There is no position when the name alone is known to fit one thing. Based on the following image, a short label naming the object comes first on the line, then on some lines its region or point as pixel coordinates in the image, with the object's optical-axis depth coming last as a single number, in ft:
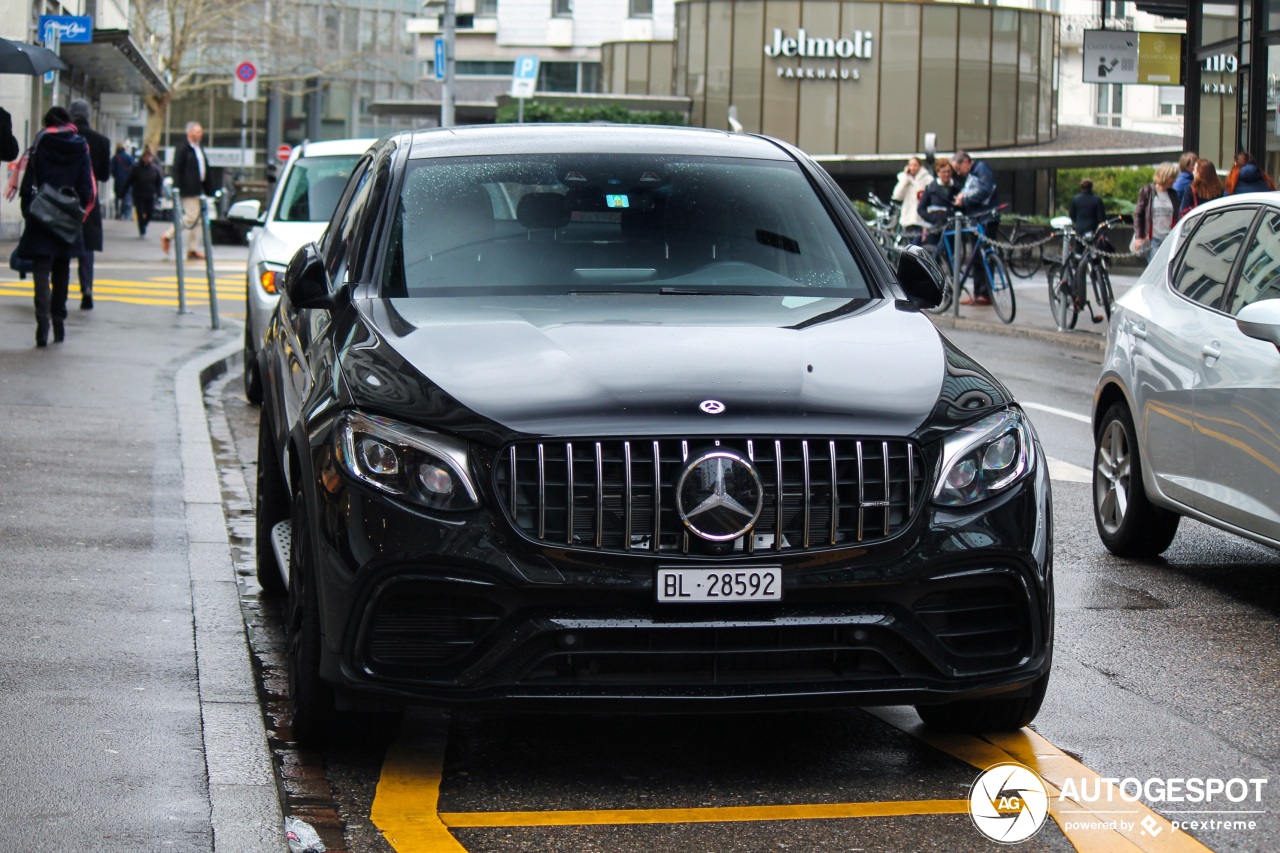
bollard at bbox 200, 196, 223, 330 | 57.72
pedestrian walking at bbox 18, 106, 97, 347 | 49.47
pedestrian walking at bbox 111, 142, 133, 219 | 141.55
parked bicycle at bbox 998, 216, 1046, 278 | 103.60
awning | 126.21
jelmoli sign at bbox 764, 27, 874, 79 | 164.55
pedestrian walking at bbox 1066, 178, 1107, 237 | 87.40
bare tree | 200.95
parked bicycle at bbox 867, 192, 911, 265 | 90.84
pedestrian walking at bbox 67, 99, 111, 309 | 60.23
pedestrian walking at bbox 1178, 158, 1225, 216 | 60.70
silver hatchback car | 22.38
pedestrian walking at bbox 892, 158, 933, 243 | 90.43
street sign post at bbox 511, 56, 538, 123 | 122.31
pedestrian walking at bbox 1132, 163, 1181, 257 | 67.26
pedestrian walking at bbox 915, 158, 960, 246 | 80.89
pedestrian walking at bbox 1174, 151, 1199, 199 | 66.80
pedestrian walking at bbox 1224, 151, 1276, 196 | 61.52
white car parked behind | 42.47
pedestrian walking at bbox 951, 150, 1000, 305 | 76.59
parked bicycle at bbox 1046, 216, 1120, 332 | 67.87
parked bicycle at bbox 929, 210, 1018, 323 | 71.72
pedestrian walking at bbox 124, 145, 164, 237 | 114.51
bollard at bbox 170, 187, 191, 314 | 61.53
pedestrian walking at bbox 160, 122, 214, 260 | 87.10
